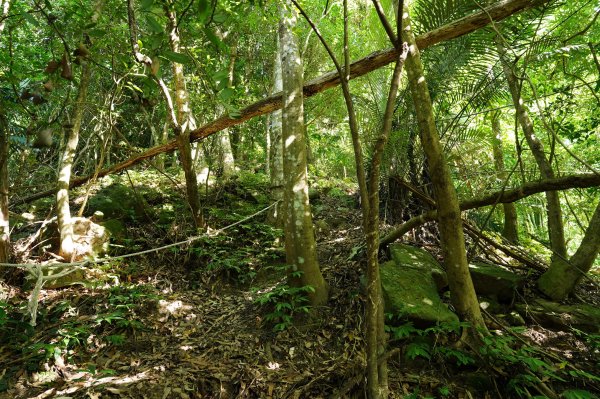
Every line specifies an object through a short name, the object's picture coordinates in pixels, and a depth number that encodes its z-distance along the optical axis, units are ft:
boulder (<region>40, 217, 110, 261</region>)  13.98
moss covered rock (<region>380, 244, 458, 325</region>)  10.05
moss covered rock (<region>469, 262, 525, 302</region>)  11.87
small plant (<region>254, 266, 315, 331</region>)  11.13
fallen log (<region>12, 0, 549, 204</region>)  10.44
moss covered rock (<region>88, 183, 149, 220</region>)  17.81
